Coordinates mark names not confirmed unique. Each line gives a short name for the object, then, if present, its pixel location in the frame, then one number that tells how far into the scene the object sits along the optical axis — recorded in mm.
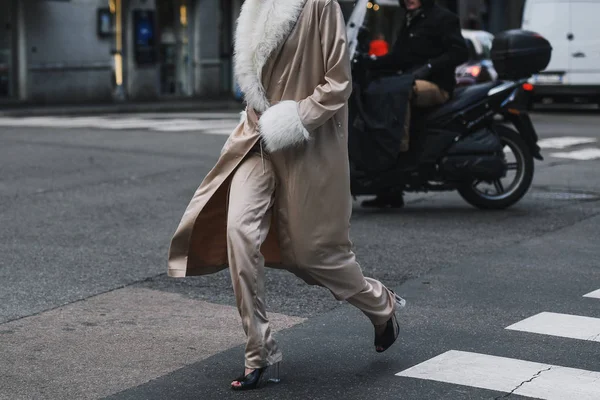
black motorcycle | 9273
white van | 23641
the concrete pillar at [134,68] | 31312
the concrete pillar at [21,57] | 28625
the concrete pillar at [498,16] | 41562
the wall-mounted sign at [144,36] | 31312
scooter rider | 9367
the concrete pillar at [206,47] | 33250
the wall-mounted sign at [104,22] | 30391
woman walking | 4922
